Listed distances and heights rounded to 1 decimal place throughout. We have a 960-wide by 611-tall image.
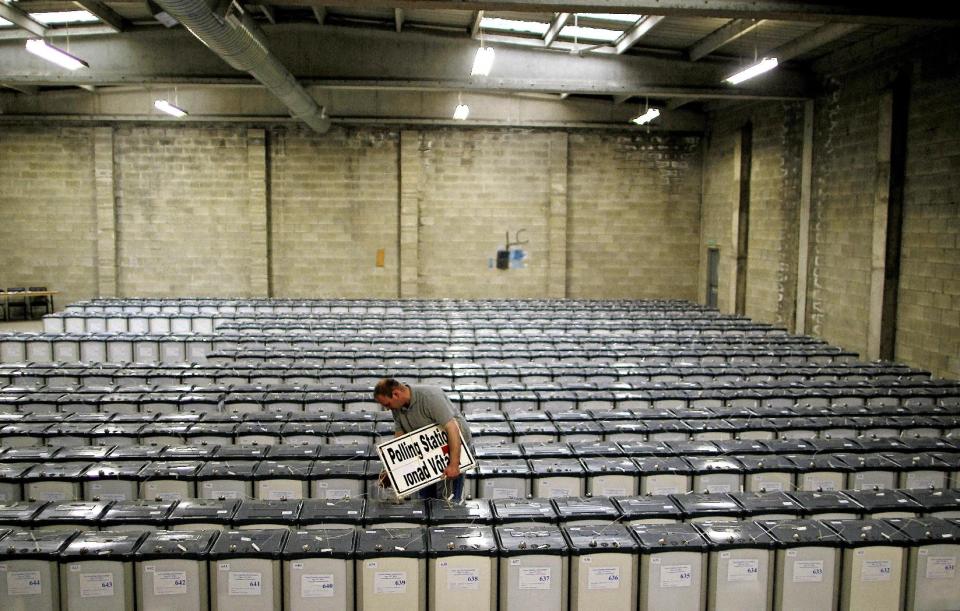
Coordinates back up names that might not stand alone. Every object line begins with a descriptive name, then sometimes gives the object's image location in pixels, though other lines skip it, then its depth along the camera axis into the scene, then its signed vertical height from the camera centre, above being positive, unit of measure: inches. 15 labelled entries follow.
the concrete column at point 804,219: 735.7 +41.5
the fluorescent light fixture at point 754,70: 479.5 +130.5
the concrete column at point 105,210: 935.0 +49.8
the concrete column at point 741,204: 863.1 +65.1
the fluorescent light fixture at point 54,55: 428.3 +120.3
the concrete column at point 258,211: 941.2 +51.9
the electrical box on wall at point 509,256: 975.0 -0.3
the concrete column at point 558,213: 964.0 +56.9
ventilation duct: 358.1 +126.5
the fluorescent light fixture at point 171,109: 745.3 +148.1
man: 232.7 -51.3
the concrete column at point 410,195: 954.1 +76.7
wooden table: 887.1 -57.8
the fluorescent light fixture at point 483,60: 457.4 +122.0
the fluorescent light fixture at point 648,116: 754.9 +149.1
